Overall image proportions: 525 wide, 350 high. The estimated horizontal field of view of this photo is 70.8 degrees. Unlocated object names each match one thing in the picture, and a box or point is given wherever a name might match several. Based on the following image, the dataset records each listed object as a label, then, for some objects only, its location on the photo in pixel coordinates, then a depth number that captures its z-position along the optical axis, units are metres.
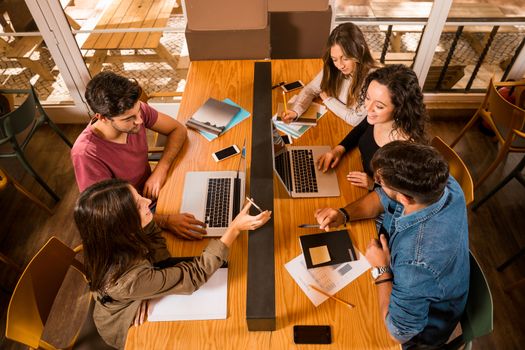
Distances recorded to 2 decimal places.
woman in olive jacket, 1.23
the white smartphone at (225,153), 1.90
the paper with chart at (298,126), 2.05
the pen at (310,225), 1.60
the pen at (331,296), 1.37
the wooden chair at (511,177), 2.34
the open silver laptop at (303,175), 1.74
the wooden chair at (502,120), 2.19
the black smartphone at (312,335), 1.29
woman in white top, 1.88
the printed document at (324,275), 1.42
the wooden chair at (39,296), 1.35
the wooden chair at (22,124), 2.25
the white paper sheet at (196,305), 1.36
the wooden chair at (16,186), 2.32
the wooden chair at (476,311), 1.27
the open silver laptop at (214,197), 1.63
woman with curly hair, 1.61
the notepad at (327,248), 1.50
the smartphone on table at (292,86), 2.31
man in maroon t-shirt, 1.57
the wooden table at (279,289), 1.31
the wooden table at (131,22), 2.97
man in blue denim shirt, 1.20
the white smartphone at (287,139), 1.99
